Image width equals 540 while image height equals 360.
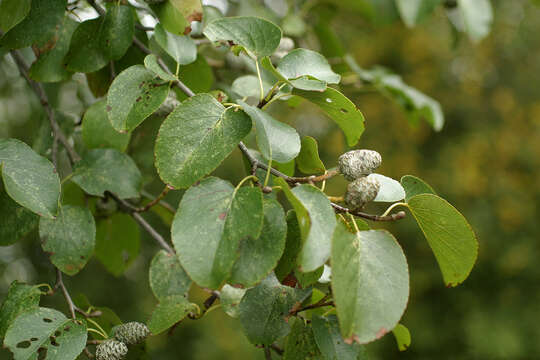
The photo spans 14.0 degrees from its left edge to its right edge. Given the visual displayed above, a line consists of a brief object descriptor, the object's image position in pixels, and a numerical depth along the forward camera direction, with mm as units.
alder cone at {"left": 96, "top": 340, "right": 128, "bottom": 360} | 1137
